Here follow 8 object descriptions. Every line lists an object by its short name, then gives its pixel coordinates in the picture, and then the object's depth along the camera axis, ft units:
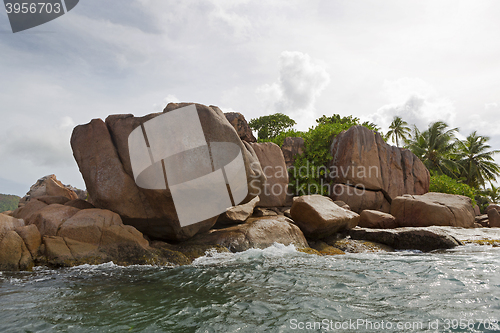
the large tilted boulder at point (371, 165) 53.06
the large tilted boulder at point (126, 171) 23.89
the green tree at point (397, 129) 107.24
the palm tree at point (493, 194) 108.37
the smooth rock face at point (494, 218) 53.16
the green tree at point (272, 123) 94.93
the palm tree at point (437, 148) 89.61
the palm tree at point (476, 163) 95.20
